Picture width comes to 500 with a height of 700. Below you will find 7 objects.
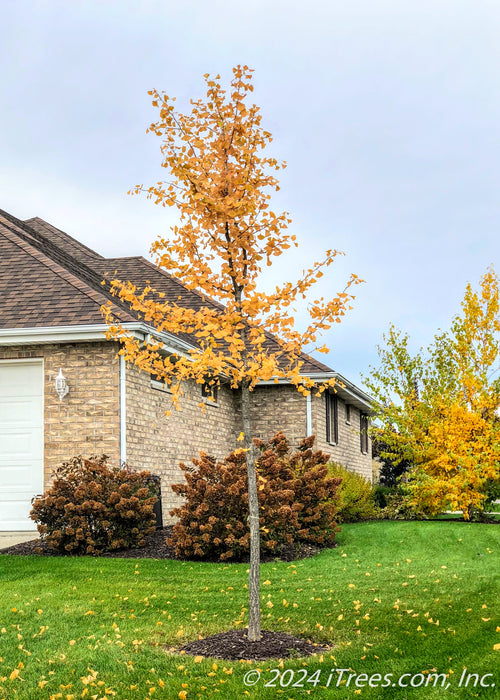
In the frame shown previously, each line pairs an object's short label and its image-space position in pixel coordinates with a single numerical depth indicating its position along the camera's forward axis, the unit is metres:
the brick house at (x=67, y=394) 12.25
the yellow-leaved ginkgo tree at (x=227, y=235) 6.16
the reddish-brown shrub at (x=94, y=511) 10.64
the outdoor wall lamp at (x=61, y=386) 12.19
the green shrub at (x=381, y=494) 21.76
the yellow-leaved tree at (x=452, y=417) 15.84
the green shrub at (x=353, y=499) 16.11
